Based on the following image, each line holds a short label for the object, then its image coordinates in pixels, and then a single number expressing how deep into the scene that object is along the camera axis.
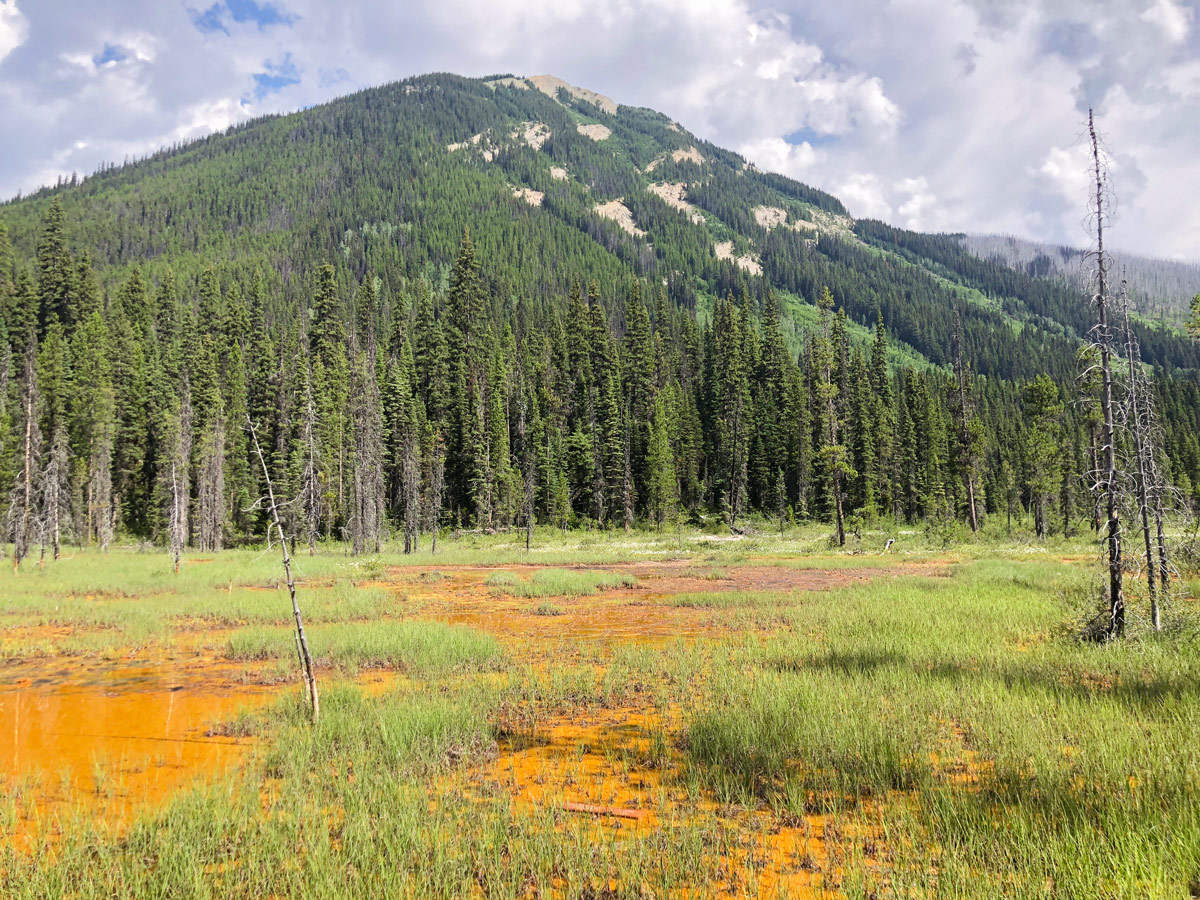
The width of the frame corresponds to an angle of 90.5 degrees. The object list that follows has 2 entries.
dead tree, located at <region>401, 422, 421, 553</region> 46.53
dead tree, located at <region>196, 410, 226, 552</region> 51.31
